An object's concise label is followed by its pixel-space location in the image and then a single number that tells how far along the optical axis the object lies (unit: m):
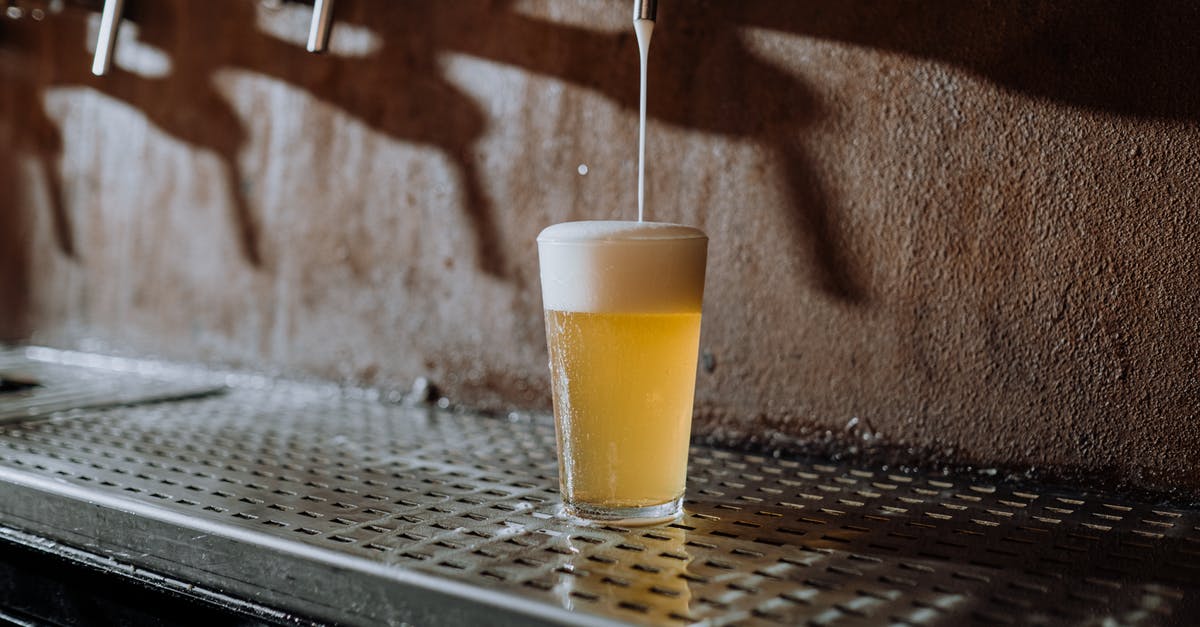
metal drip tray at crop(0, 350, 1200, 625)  0.71
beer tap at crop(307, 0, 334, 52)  1.21
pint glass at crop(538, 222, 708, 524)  0.87
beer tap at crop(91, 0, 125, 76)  1.27
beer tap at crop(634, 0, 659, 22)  0.99
